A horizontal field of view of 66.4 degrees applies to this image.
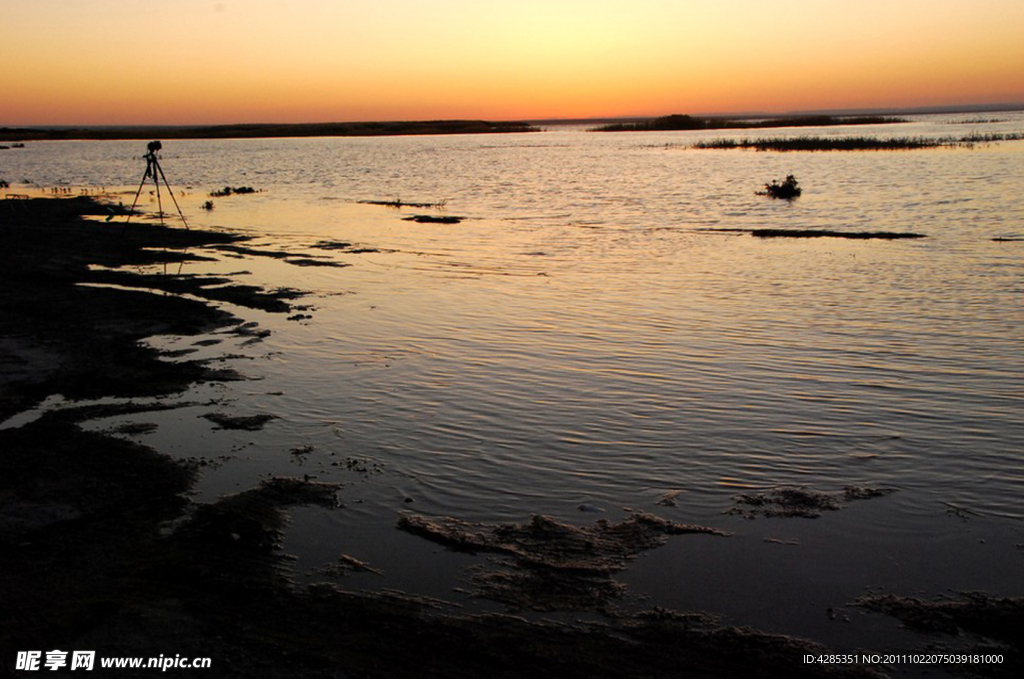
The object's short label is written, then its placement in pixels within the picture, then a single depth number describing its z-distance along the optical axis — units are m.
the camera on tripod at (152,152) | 24.31
